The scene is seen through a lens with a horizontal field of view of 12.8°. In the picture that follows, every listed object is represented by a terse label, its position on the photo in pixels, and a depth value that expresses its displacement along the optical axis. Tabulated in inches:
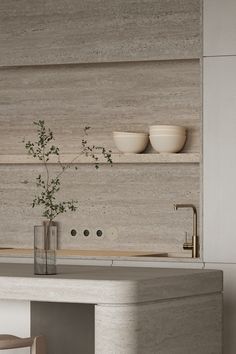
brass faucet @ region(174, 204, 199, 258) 236.7
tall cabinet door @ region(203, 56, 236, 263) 229.3
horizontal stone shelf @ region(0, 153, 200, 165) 240.3
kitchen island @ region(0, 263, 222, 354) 161.2
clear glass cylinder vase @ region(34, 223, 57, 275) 175.3
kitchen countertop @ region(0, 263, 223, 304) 160.7
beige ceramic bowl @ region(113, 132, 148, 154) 248.2
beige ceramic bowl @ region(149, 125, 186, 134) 243.6
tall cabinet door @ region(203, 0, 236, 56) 230.5
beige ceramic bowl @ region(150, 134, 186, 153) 243.4
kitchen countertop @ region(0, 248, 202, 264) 232.6
